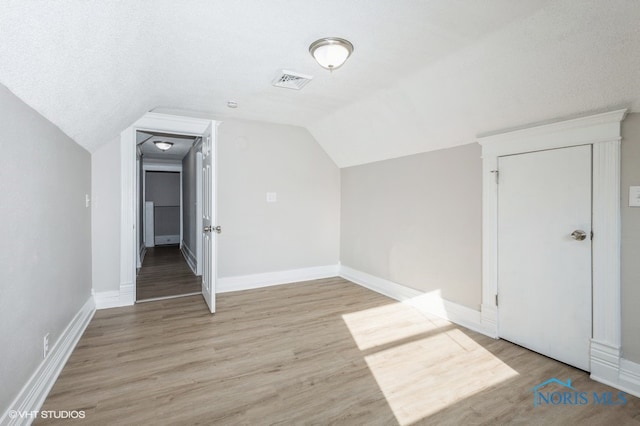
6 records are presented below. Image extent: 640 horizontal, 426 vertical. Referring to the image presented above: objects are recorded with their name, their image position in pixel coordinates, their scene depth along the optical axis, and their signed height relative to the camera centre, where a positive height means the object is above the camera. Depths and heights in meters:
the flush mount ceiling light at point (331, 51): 2.16 +1.14
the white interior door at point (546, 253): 2.30 -0.33
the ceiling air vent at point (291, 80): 2.76 +1.22
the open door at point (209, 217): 3.33 -0.06
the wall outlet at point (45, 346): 2.00 -0.87
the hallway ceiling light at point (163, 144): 5.63 +1.22
